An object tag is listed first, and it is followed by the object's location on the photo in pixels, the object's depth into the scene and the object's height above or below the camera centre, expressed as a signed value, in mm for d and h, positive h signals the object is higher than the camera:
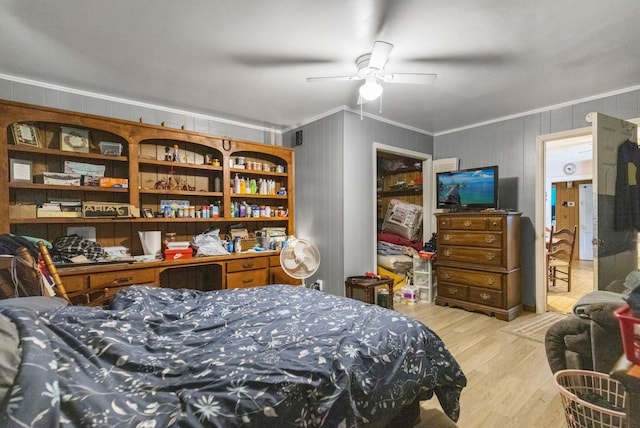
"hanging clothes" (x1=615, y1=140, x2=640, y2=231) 2719 +163
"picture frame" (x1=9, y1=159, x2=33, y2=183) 2484 +358
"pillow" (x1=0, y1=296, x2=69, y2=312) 1295 -447
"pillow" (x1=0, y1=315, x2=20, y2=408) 799 -421
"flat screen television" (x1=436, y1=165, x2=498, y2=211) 3479 +252
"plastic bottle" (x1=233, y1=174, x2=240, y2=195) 3603 +298
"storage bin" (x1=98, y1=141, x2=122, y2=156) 2840 +615
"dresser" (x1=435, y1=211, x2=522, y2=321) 3268 -638
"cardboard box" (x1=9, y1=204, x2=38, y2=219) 2479 +7
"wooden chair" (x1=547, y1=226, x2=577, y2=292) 4273 -681
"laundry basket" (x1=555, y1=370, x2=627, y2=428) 1154 -843
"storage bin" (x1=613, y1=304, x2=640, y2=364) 777 -341
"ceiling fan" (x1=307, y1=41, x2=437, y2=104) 2021 +1006
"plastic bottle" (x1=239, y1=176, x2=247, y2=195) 3627 +286
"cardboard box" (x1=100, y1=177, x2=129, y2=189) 2797 +281
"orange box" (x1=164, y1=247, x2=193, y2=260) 2955 -440
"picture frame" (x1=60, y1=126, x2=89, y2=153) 2689 +669
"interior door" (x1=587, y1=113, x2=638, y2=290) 2543 +51
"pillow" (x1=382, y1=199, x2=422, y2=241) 4684 -177
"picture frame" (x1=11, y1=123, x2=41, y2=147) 2473 +667
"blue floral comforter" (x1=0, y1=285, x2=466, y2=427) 887 -608
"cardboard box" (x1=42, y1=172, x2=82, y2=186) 2580 +297
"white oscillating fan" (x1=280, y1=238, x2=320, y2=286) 2834 -473
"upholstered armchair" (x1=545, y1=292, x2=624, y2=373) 1423 -727
